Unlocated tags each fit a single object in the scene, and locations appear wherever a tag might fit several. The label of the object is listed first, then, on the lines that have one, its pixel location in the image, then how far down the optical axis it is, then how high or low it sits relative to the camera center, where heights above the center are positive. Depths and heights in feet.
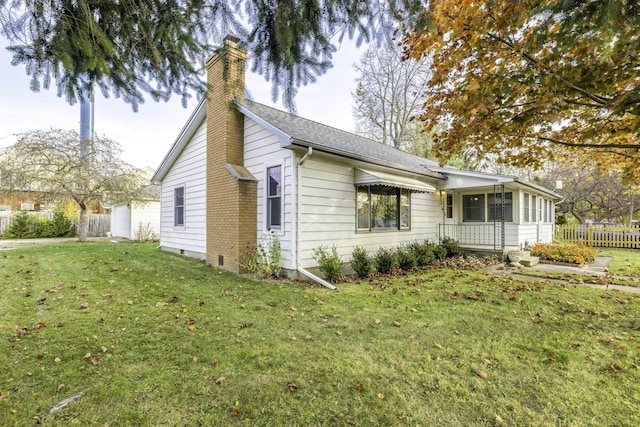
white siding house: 24.77 +1.84
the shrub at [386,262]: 27.94 -4.78
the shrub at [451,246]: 37.27 -4.37
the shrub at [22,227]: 59.00 -3.09
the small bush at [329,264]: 23.82 -4.18
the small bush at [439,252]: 35.17 -4.77
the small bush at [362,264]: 25.88 -4.51
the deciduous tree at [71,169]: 45.73 +6.77
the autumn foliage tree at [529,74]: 10.08 +6.44
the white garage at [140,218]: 58.95 -1.35
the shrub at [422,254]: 31.68 -4.52
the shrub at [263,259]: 24.89 -4.08
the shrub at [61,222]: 62.18 -2.25
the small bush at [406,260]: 29.64 -4.77
